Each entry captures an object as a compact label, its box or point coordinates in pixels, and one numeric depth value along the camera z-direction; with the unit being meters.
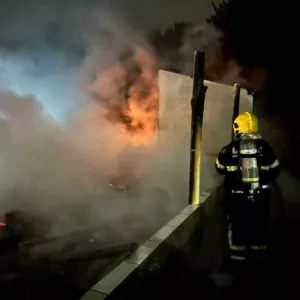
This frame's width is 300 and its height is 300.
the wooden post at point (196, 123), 5.51
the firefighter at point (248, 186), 4.59
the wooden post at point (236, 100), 8.31
